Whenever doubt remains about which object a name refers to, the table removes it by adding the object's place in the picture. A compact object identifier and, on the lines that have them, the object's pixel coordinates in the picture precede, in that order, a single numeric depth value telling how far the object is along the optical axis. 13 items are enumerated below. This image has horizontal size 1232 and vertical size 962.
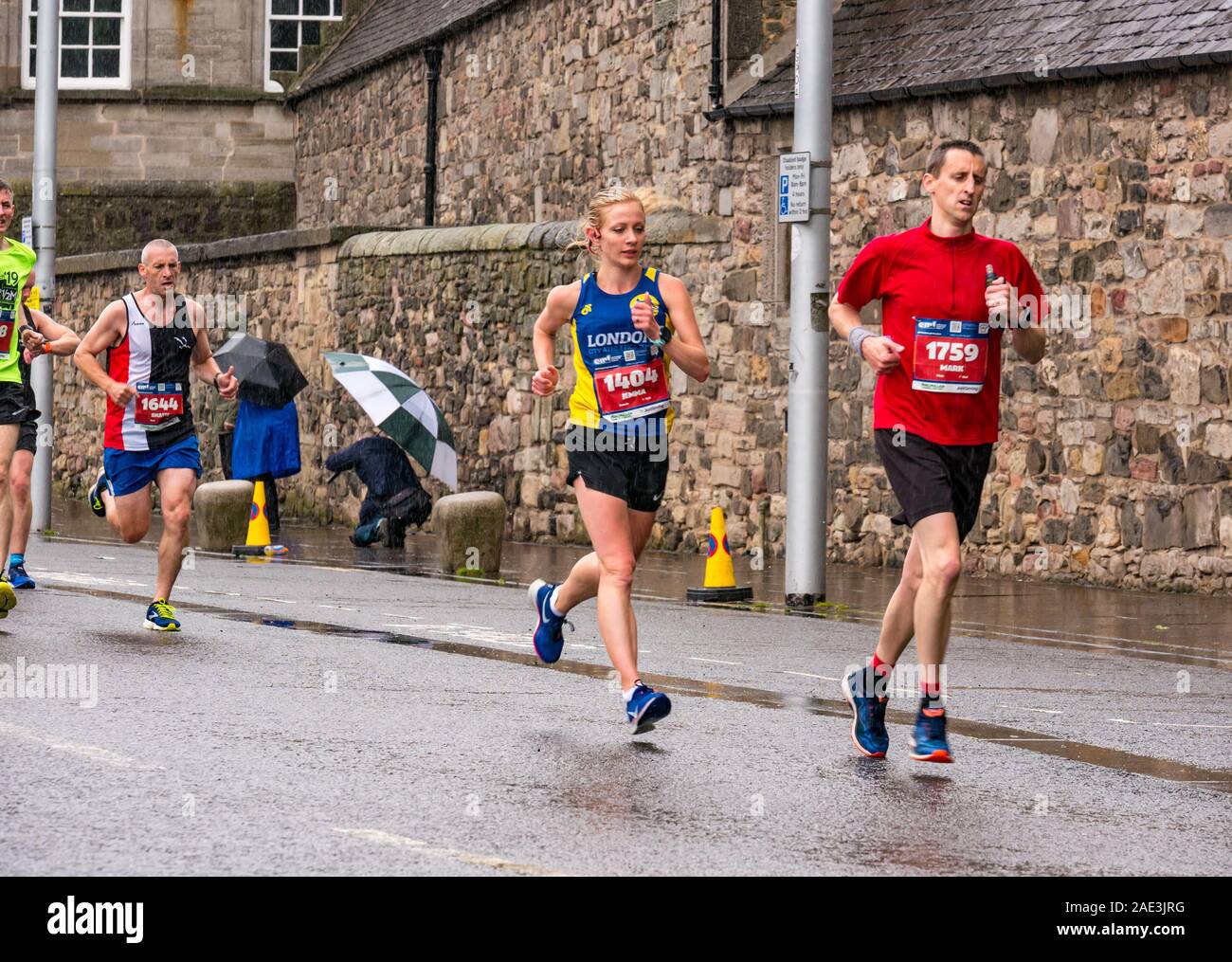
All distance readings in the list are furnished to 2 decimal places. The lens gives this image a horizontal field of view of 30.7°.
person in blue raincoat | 21.77
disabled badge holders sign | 13.90
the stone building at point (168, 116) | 37.28
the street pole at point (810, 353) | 13.93
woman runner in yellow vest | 7.93
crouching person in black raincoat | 19.91
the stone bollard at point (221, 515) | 19.00
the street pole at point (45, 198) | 22.05
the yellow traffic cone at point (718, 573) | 14.28
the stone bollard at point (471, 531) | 16.75
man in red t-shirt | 7.21
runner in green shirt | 11.38
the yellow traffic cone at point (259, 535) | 18.62
